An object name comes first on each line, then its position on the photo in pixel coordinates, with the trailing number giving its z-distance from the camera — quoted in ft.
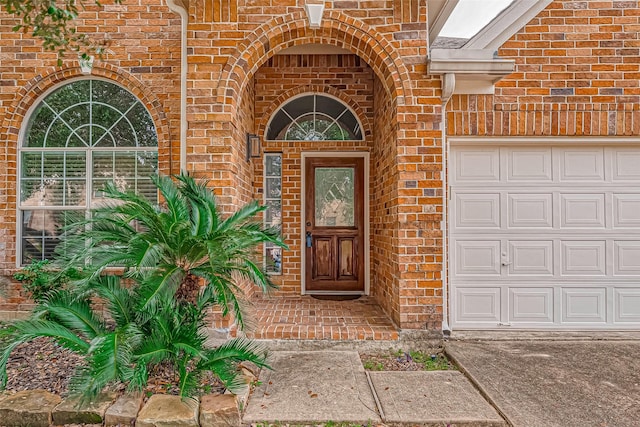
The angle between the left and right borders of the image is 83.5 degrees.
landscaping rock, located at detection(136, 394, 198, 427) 7.53
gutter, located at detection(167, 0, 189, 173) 11.70
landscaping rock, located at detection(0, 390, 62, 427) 7.75
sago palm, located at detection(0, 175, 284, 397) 7.76
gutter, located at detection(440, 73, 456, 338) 11.54
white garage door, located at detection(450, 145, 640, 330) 12.97
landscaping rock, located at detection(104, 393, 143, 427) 7.71
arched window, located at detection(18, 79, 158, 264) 15.10
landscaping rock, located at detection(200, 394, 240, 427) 7.68
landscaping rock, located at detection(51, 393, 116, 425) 7.79
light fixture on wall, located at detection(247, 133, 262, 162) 14.92
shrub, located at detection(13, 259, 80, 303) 12.80
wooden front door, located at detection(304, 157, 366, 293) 16.97
